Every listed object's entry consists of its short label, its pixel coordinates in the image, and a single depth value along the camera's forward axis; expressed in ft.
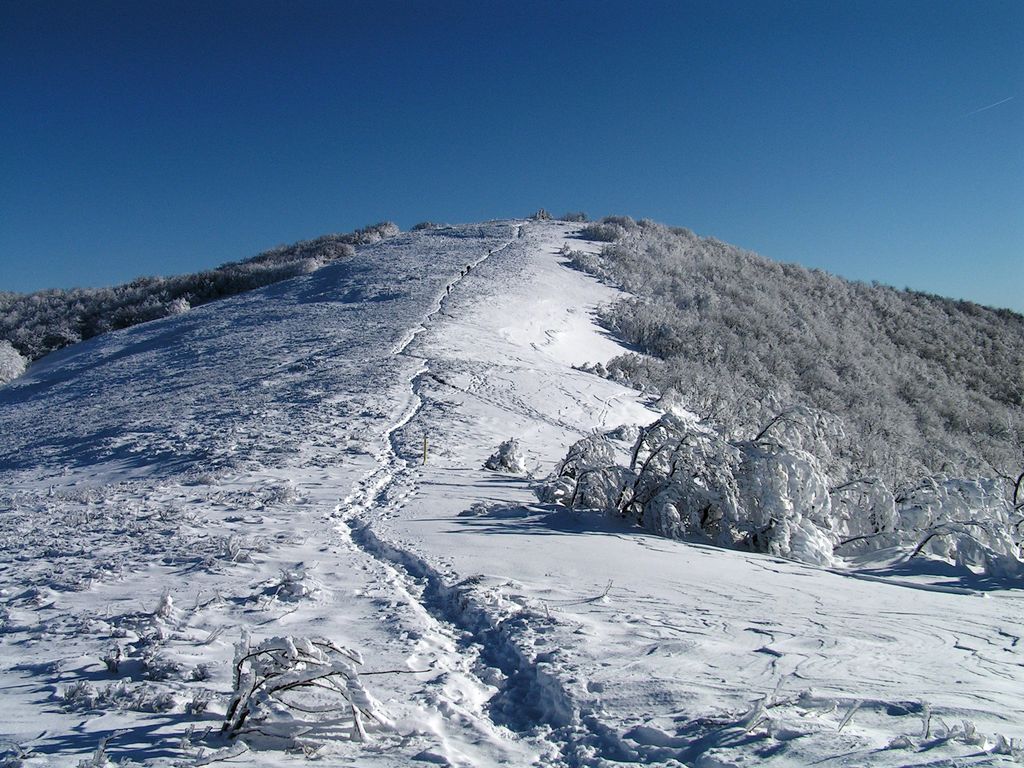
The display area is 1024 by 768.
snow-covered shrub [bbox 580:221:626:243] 141.49
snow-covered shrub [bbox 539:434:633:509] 28.76
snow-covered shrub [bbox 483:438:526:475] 37.17
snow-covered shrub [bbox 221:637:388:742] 11.41
